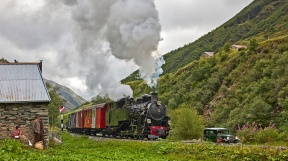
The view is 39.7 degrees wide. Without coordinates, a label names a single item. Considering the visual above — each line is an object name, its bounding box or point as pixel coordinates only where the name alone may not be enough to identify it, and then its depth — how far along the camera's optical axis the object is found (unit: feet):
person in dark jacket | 81.61
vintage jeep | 115.03
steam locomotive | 113.60
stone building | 83.51
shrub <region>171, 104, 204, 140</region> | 125.29
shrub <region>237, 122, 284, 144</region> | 92.32
